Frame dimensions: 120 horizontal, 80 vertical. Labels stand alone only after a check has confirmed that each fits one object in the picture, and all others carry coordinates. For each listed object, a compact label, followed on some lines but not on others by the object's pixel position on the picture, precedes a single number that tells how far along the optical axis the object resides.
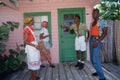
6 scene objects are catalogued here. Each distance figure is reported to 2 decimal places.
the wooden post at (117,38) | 3.94
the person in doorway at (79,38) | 3.35
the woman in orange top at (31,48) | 2.63
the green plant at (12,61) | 3.51
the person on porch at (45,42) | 3.52
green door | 4.12
